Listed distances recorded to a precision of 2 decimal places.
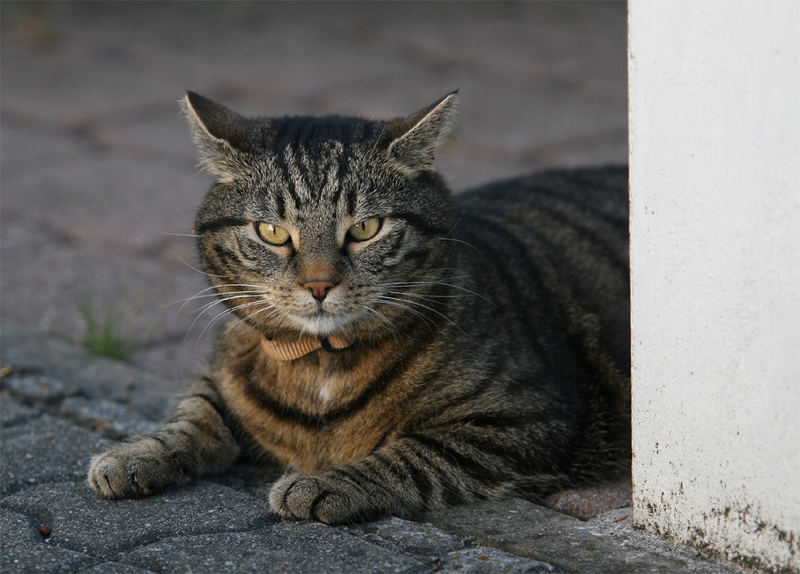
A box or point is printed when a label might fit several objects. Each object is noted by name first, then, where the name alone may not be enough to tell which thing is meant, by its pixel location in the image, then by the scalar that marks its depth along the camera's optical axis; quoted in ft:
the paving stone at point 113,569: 14.11
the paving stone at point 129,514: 15.33
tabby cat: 17.04
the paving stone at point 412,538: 14.88
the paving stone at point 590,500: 17.24
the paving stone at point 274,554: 14.19
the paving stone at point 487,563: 14.08
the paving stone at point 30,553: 14.30
